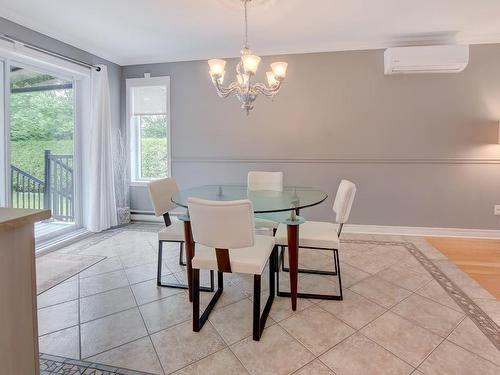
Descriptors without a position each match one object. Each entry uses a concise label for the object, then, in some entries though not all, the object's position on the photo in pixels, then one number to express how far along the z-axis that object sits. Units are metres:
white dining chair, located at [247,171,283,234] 3.17
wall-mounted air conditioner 3.37
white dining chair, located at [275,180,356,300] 2.20
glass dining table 2.02
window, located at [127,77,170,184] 4.40
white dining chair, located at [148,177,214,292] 2.40
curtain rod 2.83
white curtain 3.85
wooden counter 0.99
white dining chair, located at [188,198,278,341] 1.59
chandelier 2.25
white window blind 4.41
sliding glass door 3.11
